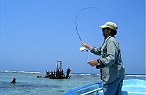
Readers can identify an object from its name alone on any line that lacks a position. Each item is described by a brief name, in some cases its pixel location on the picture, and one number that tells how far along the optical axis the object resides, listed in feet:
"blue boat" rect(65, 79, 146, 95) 12.00
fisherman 8.40
